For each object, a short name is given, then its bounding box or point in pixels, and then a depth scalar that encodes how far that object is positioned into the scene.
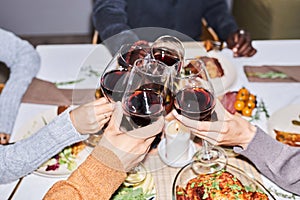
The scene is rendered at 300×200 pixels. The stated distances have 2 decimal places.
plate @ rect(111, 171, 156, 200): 1.10
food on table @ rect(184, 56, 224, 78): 1.44
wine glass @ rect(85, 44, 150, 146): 1.10
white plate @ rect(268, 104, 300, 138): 1.30
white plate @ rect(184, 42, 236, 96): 1.42
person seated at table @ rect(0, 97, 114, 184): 1.11
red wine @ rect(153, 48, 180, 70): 1.15
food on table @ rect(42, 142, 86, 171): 1.20
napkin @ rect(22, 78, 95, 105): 1.41
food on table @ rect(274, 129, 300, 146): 1.24
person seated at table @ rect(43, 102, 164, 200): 0.98
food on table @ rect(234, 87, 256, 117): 1.35
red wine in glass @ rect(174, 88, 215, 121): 1.01
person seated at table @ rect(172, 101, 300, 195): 1.07
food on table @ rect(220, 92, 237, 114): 1.33
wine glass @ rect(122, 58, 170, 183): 1.00
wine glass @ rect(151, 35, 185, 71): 1.15
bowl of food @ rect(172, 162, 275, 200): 1.05
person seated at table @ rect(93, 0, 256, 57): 1.79
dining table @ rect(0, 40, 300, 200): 1.15
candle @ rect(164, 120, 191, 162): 1.19
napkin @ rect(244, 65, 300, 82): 1.51
